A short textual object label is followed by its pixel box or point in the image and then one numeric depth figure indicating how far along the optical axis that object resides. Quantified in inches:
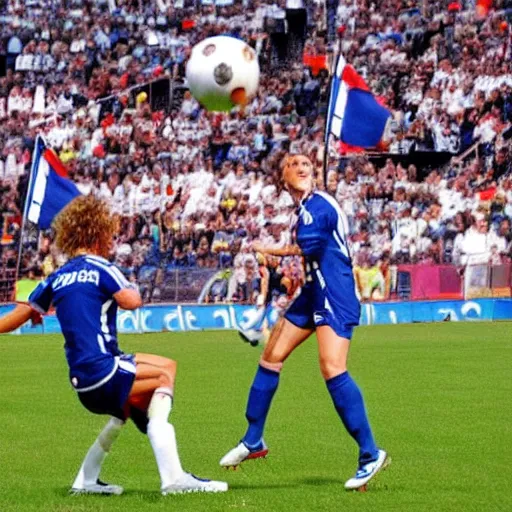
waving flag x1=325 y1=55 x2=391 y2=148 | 1105.9
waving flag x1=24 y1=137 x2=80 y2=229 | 1041.5
